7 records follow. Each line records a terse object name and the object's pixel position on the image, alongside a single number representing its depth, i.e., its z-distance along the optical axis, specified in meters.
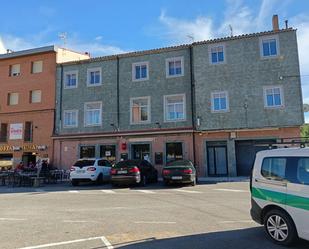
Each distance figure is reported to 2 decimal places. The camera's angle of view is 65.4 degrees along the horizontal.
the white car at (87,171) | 14.22
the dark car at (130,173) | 12.84
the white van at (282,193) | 4.32
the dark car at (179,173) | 12.66
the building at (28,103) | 20.38
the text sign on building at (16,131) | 20.85
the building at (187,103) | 16.17
